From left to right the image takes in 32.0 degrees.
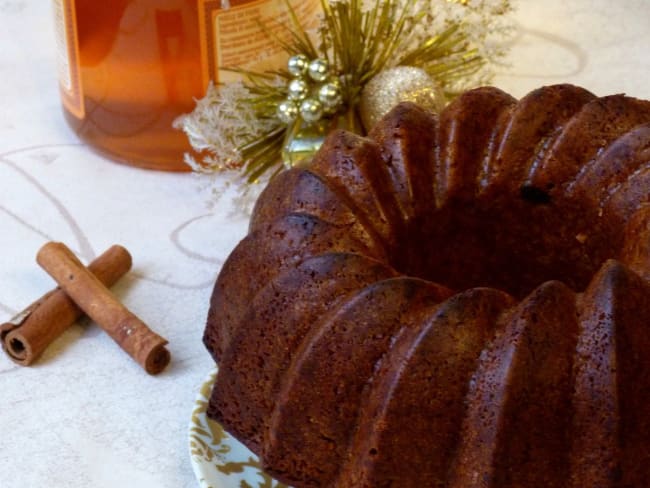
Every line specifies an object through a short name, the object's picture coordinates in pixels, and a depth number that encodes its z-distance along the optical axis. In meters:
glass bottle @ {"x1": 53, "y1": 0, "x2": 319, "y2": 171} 1.27
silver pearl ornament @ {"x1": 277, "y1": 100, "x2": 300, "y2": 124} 1.28
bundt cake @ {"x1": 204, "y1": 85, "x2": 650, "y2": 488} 0.75
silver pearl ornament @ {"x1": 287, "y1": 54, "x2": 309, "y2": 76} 1.29
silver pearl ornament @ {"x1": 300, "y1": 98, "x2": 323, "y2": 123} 1.26
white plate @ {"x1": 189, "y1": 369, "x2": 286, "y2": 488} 0.91
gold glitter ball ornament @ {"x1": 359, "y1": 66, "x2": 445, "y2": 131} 1.26
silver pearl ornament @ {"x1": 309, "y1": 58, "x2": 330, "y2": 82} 1.28
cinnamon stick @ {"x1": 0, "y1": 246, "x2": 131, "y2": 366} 1.11
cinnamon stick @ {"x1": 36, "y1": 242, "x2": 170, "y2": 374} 1.10
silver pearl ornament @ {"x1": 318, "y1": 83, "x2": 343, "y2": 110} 1.27
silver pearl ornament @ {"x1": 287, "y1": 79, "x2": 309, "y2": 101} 1.28
